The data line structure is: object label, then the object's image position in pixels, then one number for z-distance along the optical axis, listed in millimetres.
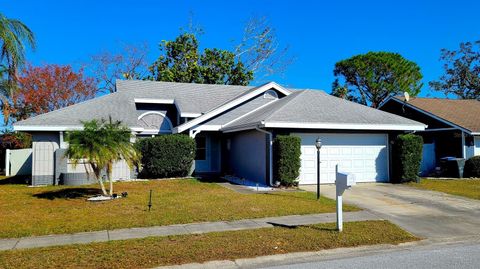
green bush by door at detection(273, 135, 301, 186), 14094
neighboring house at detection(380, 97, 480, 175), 20016
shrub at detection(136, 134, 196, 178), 17234
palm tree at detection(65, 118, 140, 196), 11344
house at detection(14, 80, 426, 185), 15406
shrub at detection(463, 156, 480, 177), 18922
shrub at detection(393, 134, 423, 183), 15719
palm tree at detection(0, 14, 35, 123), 10891
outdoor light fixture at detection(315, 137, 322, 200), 11623
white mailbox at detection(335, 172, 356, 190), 7443
